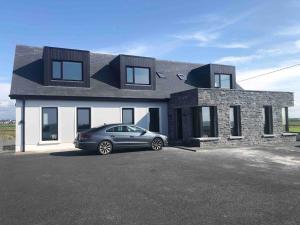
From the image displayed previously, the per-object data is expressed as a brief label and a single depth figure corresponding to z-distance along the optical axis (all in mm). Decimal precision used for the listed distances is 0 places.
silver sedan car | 11148
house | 13461
